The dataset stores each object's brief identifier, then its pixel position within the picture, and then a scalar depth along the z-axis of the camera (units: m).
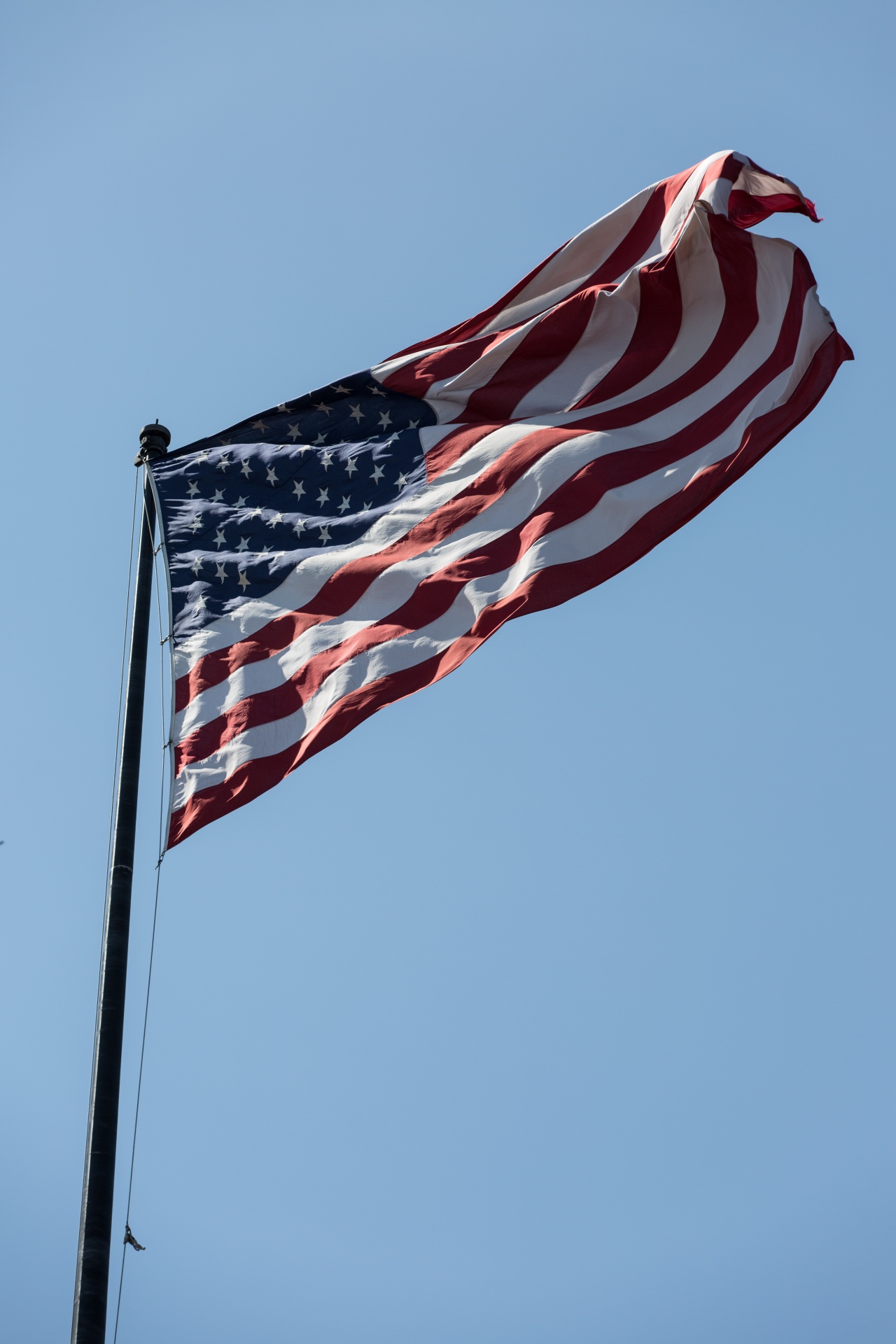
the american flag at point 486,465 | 20.81
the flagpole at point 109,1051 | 14.34
